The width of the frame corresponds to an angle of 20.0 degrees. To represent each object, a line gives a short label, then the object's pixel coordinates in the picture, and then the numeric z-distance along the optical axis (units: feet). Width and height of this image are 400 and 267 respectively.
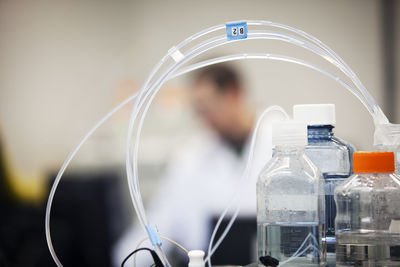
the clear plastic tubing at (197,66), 4.48
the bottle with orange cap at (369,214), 4.22
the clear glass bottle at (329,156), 4.51
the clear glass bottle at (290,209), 4.38
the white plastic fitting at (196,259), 4.30
